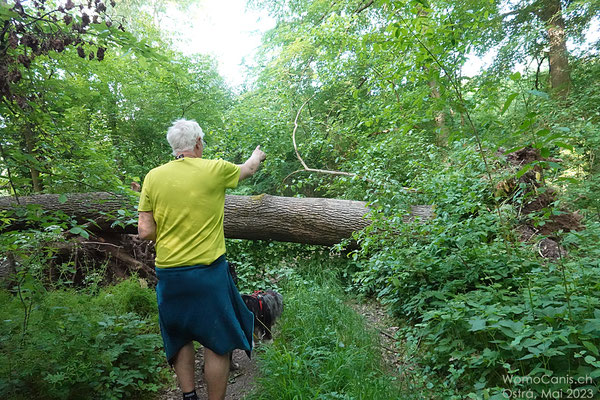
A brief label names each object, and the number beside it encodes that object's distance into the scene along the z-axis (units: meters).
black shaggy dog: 3.50
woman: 2.16
